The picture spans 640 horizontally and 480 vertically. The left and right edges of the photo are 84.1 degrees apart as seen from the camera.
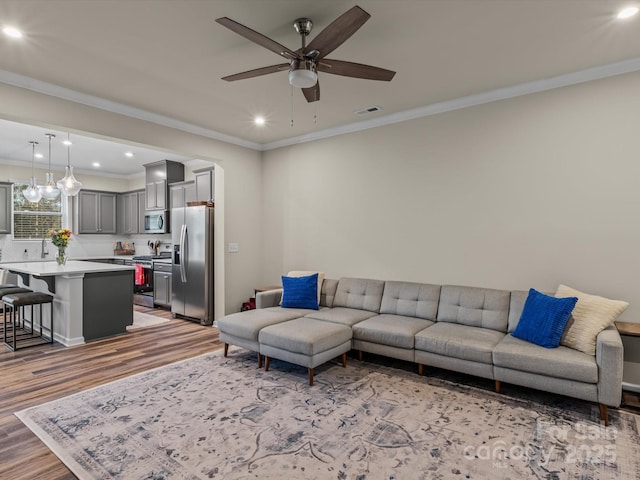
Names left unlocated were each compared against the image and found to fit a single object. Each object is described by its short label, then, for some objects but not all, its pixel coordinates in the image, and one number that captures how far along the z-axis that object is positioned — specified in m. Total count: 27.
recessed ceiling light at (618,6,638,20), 2.38
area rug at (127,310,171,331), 5.39
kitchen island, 4.46
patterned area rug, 2.09
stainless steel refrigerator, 5.47
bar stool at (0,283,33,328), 4.80
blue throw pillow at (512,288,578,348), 2.89
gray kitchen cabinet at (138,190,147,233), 8.07
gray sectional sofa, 2.62
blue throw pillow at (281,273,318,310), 4.39
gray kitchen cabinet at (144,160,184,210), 7.20
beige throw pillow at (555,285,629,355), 2.75
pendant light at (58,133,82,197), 5.32
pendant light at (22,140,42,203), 5.97
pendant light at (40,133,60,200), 6.01
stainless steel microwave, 7.38
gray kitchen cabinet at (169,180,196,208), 6.67
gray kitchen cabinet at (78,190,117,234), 8.01
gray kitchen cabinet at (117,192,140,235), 8.27
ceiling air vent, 4.21
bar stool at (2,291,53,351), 4.34
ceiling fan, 1.99
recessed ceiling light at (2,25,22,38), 2.58
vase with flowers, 5.23
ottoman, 3.24
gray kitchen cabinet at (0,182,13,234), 6.88
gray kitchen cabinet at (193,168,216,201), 6.06
